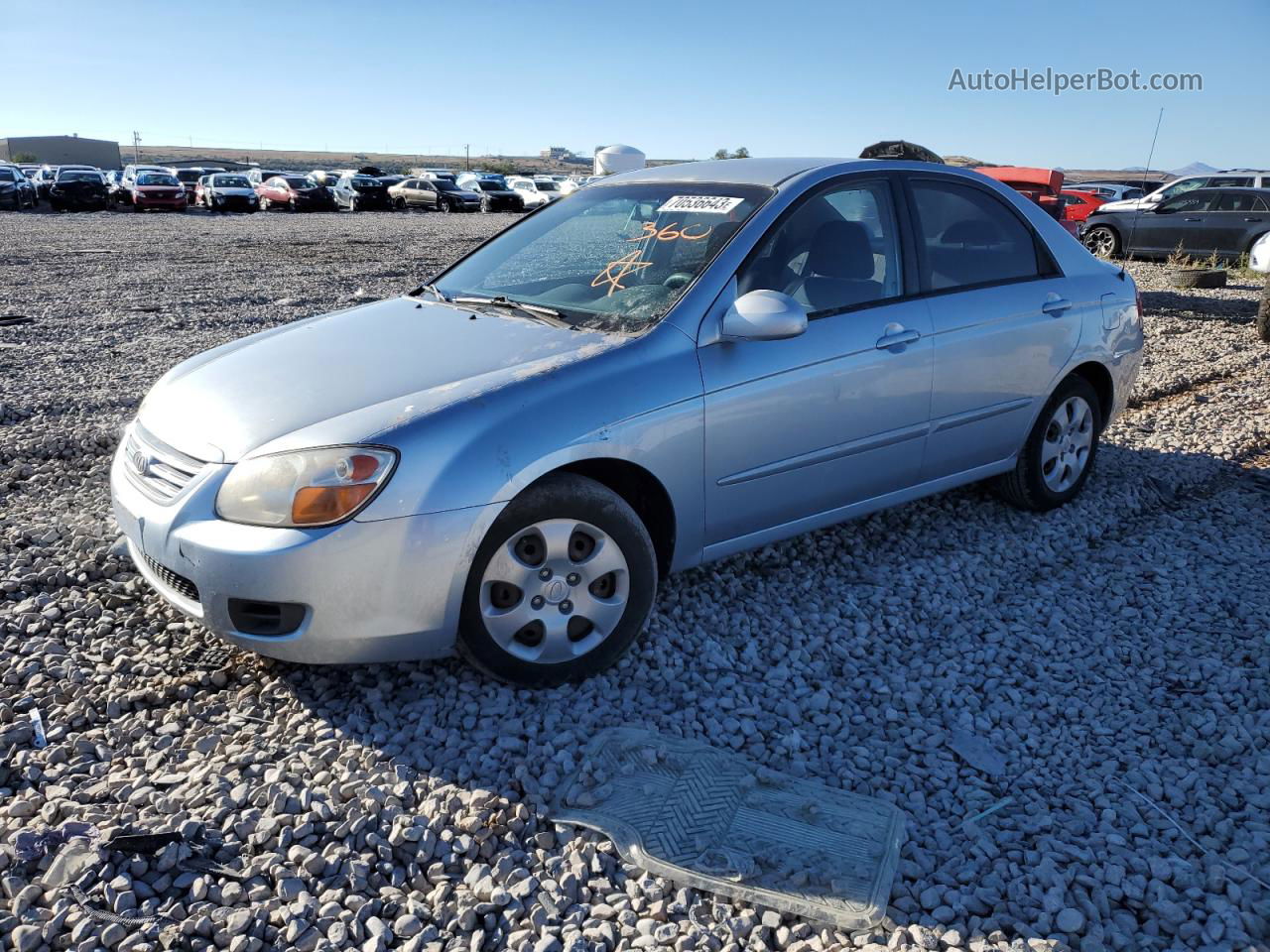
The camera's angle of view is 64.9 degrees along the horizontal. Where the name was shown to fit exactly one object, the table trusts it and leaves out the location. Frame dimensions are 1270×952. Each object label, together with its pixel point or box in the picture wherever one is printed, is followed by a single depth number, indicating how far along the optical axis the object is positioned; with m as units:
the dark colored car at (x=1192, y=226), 16.58
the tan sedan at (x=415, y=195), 37.00
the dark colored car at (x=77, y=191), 32.44
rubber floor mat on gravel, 2.46
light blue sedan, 2.91
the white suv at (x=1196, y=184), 17.41
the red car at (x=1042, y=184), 14.21
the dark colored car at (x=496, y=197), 36.44
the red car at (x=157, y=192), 32.25
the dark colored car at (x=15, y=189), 32.75
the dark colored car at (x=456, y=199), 36.12
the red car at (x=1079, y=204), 22.77
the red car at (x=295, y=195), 35.00
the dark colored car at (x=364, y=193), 36.44
